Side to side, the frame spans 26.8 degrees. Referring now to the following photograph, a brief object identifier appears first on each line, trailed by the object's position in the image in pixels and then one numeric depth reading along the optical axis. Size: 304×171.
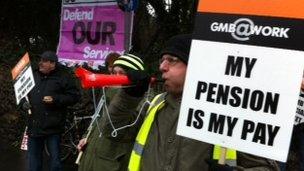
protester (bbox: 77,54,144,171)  4.29
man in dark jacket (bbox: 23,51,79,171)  7.57
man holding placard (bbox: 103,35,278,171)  3.09
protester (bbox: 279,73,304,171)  6.45
